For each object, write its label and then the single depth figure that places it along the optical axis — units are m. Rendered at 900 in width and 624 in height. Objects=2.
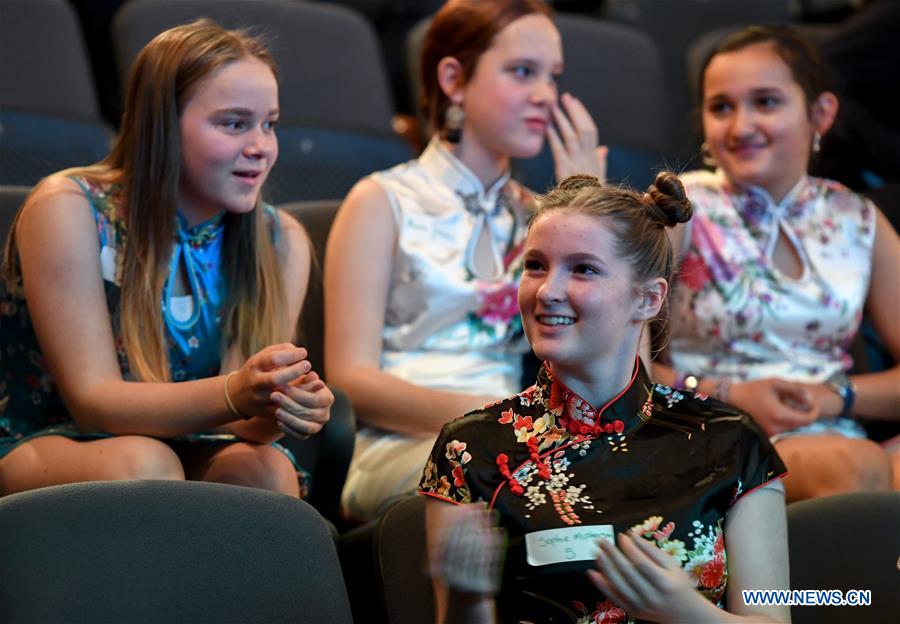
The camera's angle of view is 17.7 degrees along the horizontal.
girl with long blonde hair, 3.49
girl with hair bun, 3.15
